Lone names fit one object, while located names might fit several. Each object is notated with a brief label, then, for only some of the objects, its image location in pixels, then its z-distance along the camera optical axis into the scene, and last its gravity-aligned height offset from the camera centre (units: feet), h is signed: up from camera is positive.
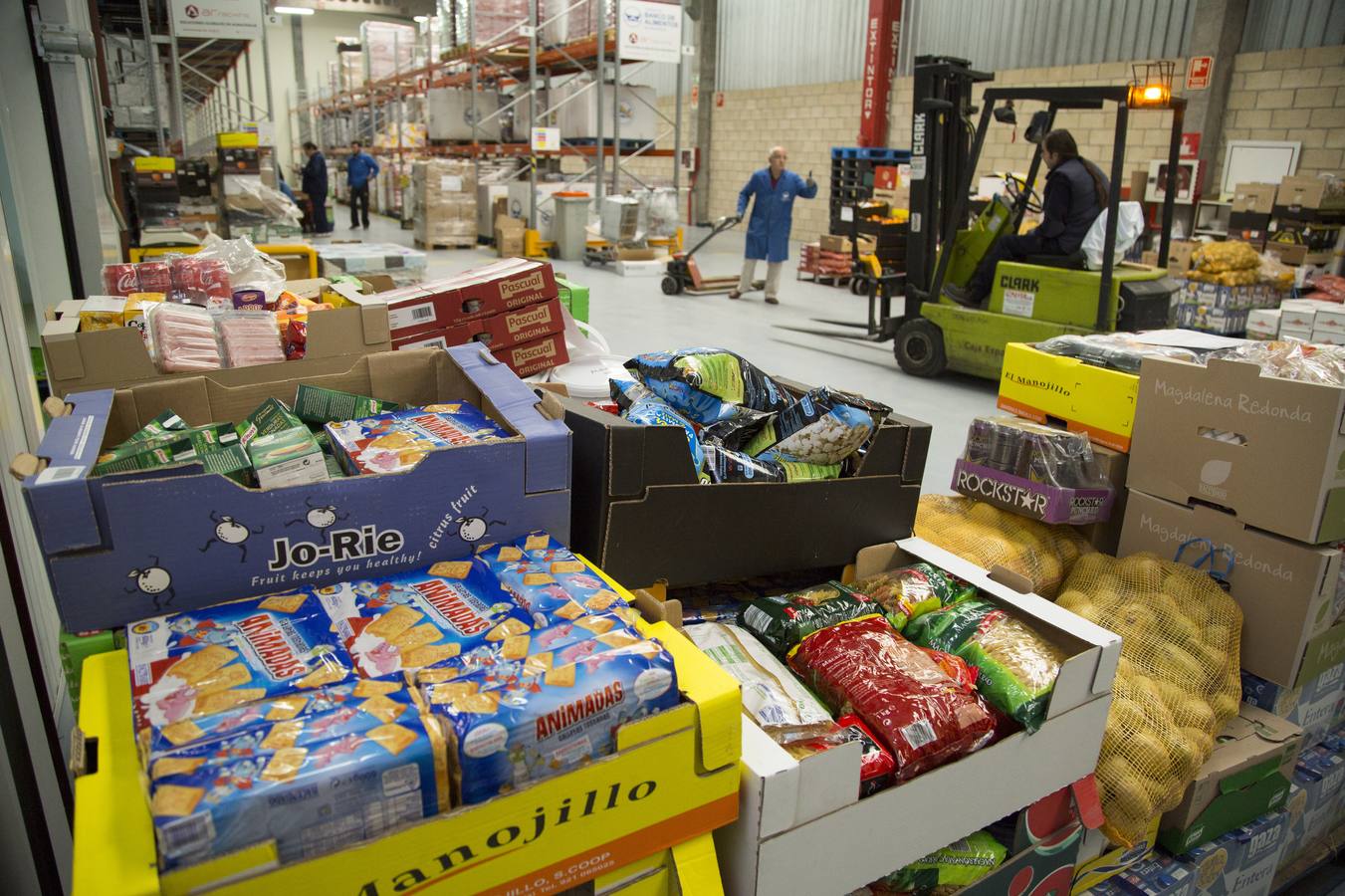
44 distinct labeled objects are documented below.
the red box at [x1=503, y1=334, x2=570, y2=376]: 8.21 -1.60
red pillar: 44.88 +6.07
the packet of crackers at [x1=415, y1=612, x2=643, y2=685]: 3.60 -1.90
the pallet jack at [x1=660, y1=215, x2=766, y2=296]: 33.99 -3.60
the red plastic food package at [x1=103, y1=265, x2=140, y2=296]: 9.21 -1.10
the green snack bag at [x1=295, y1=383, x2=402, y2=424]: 5.56 -1.42
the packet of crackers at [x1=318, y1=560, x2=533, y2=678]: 3.78 -1.95
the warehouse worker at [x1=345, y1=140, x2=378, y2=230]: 51.49 +0.11
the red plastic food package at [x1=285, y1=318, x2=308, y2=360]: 7.19 -1.31
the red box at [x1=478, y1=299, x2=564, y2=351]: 8.02 -1.30
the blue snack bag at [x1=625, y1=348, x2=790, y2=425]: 6.30 -1.40
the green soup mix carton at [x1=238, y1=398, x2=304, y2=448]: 5.07 -1.38
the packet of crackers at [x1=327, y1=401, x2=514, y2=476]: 4.62 -1.40
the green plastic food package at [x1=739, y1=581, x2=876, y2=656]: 5.68 -2.70
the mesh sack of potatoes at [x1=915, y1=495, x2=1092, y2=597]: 7.80 -3.06
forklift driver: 20.18 -0.21
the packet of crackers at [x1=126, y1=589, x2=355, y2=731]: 3.37 -1.93
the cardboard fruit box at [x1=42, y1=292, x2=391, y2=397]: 6.08 -1.27
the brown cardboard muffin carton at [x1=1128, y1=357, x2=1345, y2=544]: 6.91 -2.01
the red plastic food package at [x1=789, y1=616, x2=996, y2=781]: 4.73 -2.76
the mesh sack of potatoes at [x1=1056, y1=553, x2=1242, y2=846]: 6.07 -3.55
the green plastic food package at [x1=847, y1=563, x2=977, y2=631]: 5.93 -2.69
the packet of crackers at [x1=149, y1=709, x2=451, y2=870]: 2.80 -1.98
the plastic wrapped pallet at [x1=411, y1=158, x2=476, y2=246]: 44.62 -1.18
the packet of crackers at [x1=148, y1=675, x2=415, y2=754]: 3.12 -1.94
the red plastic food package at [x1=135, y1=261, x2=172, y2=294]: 9.16 -1.06
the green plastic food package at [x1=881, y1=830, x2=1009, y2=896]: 5.21 -3.92
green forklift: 20.01 -1.86
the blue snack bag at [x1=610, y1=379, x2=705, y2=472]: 5.61 -1.51
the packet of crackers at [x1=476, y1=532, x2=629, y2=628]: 4.09 -1.90
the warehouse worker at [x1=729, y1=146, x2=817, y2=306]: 31.96 -0.79
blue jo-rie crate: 3.75 -1.56
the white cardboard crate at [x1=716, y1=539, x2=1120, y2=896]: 4.03 -3.04
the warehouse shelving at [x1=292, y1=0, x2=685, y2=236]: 40.50 +5.59
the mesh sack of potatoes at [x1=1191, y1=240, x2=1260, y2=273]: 28.71 -2.01
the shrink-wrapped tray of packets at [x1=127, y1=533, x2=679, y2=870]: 2.93 -1.94
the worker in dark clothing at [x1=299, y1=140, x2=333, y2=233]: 46.66 -0.30
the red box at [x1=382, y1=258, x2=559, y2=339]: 7.65 -1.02
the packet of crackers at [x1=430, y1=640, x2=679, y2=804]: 3.25 -1.98
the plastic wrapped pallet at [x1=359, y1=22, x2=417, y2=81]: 56.59 +8.11
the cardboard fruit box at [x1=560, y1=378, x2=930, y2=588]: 5.14 -2.00
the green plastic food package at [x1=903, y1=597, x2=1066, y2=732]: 5.11 -2.80
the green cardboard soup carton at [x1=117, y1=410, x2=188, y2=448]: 4.90 -1.41
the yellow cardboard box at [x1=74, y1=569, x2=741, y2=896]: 2.84 -2.28
